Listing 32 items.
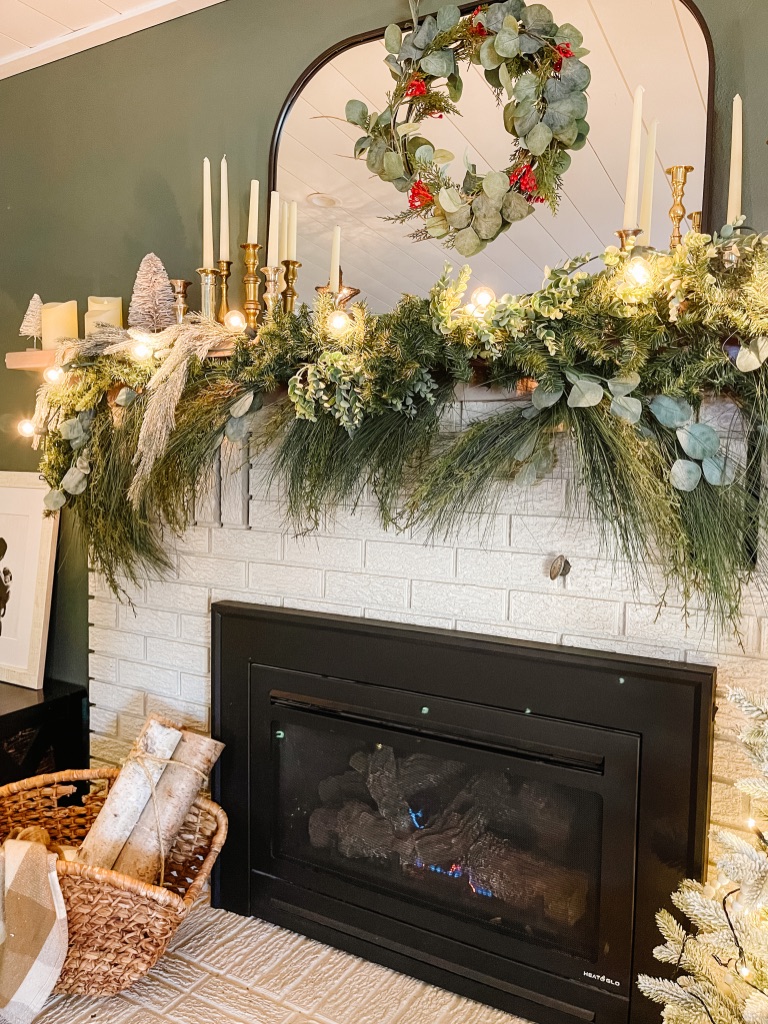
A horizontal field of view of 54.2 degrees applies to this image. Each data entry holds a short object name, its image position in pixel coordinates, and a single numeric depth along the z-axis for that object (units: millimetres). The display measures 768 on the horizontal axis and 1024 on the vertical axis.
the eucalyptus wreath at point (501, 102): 1268
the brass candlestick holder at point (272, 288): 1590
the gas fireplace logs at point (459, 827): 1490
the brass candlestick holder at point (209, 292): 1688
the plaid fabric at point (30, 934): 1420
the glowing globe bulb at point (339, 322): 1340
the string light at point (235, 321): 1554
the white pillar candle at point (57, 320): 2043
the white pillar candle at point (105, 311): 1949
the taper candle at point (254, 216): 1675
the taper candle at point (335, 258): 1540
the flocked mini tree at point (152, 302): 1779
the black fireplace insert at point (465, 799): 1364
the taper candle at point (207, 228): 1695
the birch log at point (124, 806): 1610
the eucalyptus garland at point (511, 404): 1140
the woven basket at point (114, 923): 1445
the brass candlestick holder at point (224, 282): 1709
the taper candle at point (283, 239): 1648
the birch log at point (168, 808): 1620
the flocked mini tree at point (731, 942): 1030
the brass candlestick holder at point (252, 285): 1676
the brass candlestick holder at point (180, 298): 1739
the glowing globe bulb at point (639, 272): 1125
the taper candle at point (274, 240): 1588
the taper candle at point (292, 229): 1632
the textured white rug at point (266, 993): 1487
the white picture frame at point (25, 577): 2199
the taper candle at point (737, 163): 1252
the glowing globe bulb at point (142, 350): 1585
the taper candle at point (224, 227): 1640
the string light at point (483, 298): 1294
